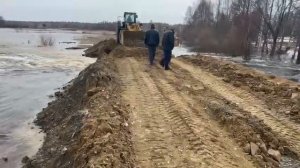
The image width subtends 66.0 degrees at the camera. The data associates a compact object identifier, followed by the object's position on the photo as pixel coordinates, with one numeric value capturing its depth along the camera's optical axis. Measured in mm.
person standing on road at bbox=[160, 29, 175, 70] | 9312
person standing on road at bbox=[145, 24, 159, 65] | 9999
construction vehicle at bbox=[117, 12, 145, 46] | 16093
